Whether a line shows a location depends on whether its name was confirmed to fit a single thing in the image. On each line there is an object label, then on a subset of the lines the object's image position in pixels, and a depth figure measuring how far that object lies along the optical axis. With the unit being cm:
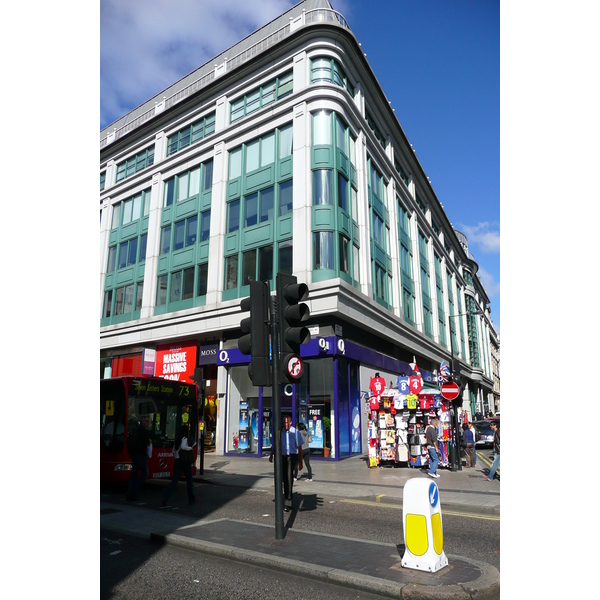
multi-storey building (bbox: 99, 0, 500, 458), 2295
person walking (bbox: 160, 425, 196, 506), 1048
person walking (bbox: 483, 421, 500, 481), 1385
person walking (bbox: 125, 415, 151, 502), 1182
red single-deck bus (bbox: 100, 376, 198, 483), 1316
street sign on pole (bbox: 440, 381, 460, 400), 1549
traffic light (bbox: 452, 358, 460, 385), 1673
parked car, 2887
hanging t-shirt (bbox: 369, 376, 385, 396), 1831
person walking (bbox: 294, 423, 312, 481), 1406
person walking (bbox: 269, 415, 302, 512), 980
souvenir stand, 1705
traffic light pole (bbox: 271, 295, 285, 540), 652
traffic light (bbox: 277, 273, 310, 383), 664
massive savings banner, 2688
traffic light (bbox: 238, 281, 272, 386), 662
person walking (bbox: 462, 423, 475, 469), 1805
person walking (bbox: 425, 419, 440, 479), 1455
